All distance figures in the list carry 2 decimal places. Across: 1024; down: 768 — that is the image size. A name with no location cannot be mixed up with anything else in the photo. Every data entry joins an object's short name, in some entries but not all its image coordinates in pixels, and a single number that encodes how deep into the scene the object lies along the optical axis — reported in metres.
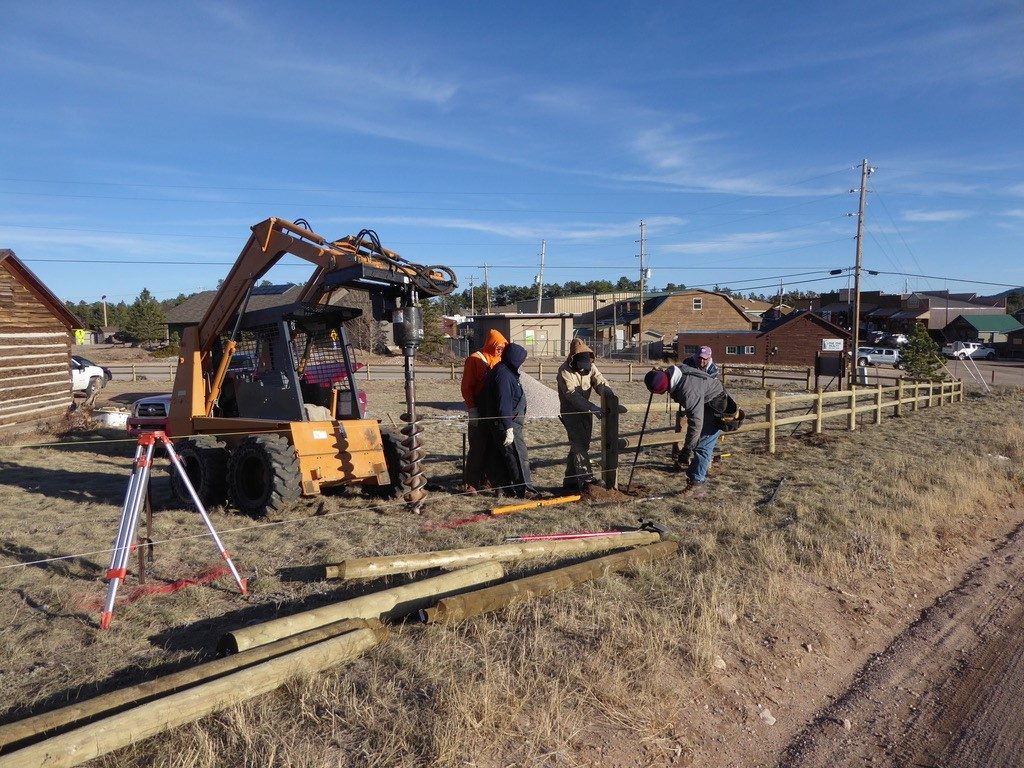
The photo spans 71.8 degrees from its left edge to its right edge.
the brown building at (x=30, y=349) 14.64
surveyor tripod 4.50
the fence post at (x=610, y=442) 8.27
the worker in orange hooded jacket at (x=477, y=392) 8.34
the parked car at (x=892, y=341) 56.26
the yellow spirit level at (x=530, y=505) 7.50
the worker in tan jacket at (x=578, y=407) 8.62
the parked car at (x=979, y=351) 58.32
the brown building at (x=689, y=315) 60.62
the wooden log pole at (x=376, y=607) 3.86
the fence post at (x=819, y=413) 13.16
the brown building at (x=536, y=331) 48.87
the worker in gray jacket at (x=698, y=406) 7.88
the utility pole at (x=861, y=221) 34.41
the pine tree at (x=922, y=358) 24.69
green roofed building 65.06
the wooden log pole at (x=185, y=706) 2.79
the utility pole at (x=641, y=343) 46.84
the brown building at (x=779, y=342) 46.97
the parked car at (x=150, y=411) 13.38
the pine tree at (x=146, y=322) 58.53
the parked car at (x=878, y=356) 48.47
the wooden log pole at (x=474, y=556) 5.04
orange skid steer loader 7.28
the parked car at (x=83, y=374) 22.61
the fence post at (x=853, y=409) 14.51
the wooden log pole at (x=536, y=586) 4.36
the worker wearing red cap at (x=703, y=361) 10.38
